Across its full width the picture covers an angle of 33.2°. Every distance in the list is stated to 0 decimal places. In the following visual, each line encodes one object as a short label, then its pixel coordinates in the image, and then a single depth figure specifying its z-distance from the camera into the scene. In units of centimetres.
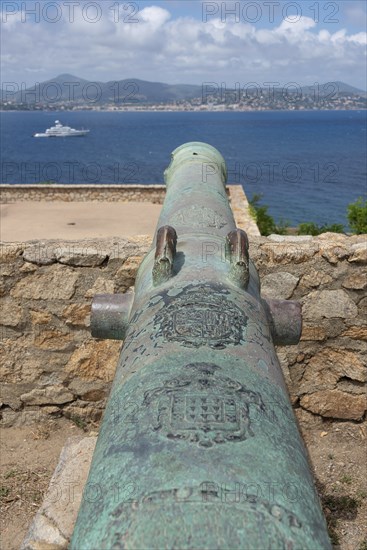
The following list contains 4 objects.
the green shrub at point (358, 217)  1123
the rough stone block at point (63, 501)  257
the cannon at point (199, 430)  125
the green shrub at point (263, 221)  1260
